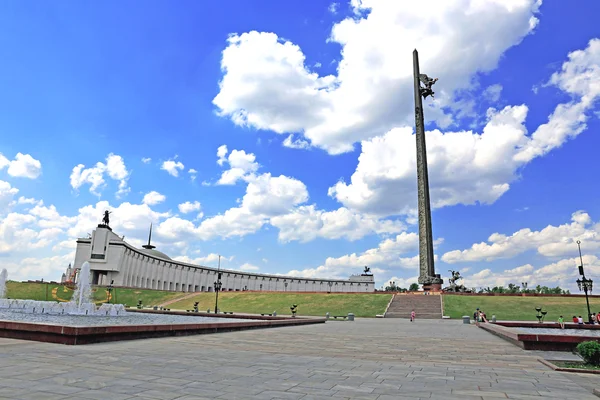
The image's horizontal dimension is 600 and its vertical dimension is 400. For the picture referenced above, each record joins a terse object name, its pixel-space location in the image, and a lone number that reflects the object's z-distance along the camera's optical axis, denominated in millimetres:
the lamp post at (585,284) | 32219
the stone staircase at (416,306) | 45312
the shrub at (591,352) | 9720
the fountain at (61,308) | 34438
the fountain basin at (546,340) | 13492
